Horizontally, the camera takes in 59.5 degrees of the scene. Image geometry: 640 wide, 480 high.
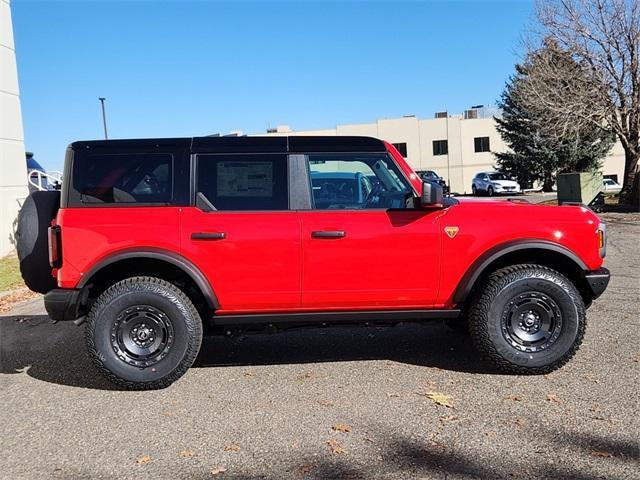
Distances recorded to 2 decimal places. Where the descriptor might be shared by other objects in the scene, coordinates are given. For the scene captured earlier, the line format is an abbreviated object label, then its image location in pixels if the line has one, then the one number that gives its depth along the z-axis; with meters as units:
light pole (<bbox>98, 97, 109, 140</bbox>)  34.27
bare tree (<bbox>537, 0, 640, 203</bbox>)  19.50
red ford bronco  4.38
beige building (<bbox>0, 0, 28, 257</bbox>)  11.92
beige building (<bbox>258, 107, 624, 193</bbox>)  49.81
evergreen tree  20.41
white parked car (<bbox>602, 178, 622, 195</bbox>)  38.59
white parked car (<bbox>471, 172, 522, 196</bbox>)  35.78
